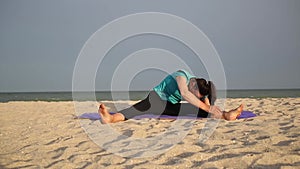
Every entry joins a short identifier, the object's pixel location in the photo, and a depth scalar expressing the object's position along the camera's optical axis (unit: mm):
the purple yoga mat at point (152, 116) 3749
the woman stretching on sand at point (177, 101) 3305
